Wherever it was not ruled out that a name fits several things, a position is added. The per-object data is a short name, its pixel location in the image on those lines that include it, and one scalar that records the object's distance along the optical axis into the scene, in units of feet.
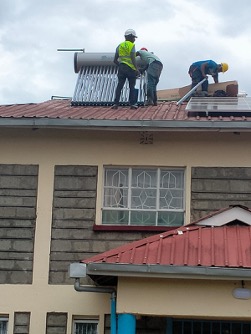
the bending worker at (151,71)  51.55
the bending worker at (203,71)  56.44
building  41.86
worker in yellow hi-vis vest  50.24
